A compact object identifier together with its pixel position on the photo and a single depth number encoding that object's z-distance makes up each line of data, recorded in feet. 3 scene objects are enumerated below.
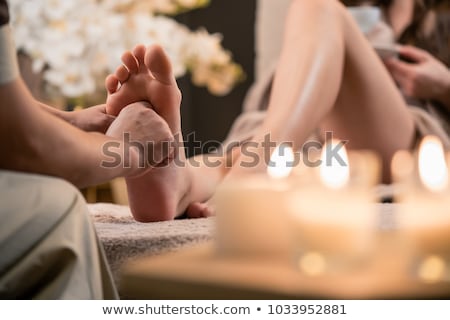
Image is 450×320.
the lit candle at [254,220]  3.92
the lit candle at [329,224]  3.80
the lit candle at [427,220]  3.78
